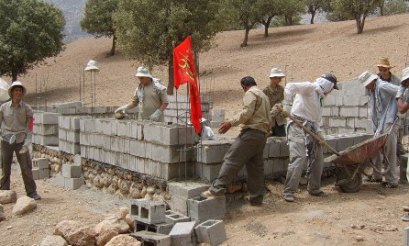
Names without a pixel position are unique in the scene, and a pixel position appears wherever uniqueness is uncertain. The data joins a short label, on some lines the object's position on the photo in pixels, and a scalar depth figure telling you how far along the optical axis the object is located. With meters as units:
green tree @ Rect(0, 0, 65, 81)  28.19
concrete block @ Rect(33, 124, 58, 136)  10.47
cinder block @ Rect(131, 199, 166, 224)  5.69
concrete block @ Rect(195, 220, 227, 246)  5.52
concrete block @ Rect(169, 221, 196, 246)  5.47
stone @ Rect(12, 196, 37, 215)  7.13
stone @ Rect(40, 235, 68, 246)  5.72
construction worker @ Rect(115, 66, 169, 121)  8.12
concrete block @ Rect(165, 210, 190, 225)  5.84
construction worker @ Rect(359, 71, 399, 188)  7.22
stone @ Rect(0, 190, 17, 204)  7.72
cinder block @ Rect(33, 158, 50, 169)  9.91
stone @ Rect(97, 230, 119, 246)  5.80
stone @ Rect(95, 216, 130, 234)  5.89
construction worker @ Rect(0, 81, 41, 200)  7.67
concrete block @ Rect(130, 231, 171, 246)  5.38
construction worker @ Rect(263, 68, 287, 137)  7.78
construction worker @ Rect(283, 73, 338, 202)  6.54
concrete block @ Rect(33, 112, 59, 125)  10.41
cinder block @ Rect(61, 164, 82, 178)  8.73
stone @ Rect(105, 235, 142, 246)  5.44
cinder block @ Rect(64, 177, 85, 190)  8.69
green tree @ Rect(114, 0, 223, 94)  21.39
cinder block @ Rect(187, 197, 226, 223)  5.95
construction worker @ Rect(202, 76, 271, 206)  6.02
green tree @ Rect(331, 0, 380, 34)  29.30
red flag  6.23
